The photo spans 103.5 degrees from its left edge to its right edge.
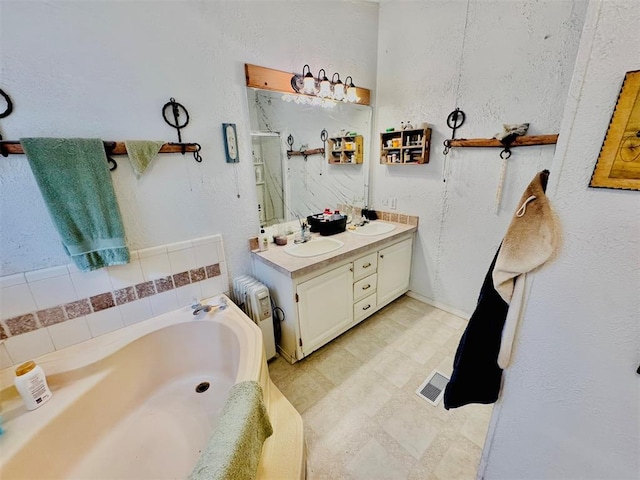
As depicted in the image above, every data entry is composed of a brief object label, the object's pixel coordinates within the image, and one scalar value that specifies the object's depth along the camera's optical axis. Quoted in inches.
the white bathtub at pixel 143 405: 44.1
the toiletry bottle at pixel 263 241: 78.1
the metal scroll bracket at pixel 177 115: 59.4
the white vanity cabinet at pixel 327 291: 69.9
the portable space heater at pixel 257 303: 69.9
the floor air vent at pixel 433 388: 64.9
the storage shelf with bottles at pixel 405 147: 87.4
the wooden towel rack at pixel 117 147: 44.9
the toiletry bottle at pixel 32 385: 44.4
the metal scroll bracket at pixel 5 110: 44.2
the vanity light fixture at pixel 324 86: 78.0
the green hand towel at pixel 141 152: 55.0
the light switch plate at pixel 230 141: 67.8
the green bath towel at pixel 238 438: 33.0
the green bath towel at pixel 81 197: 47.3
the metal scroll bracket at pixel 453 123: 80.3
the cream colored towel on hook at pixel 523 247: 30.9
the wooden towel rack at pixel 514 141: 64.6
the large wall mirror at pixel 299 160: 76.3
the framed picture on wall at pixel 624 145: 24.2
